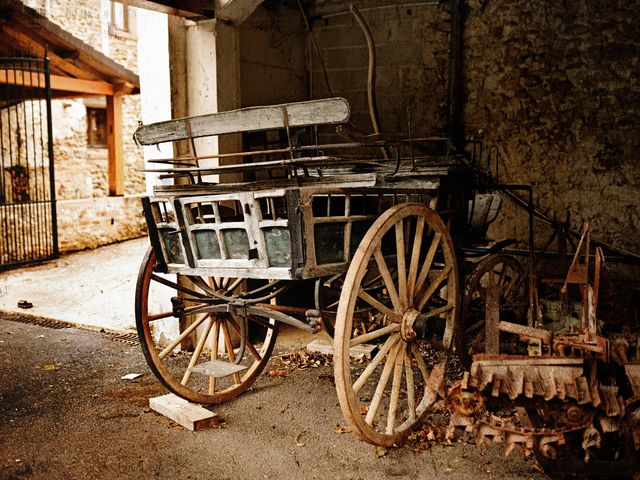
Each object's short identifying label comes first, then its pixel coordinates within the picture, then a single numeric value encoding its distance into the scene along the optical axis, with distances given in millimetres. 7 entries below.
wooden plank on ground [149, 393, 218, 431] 3881
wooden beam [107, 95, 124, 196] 12242
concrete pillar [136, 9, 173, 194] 5336
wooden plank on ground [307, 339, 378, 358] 5277
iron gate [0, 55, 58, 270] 9208
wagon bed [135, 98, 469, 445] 3191
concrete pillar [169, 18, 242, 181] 5324
